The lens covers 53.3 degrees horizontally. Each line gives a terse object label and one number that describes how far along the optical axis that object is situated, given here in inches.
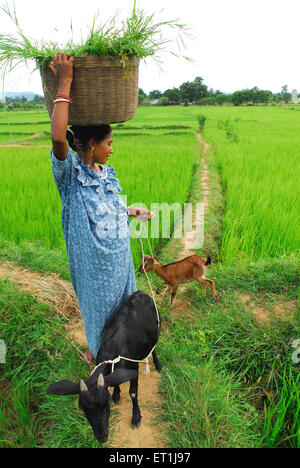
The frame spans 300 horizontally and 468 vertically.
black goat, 47.7
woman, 58.3
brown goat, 92.8
